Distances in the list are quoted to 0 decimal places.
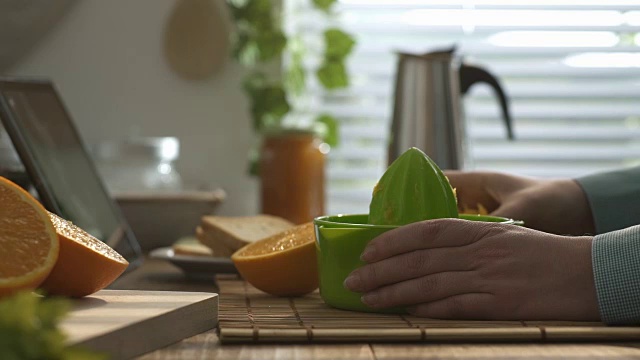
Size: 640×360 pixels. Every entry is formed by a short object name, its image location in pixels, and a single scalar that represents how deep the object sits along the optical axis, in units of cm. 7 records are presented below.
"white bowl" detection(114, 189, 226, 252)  138
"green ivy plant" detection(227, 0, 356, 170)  175
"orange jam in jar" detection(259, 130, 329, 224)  165
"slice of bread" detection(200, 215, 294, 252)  111
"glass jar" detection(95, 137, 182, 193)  151
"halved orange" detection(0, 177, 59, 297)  72
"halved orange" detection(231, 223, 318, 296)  91
